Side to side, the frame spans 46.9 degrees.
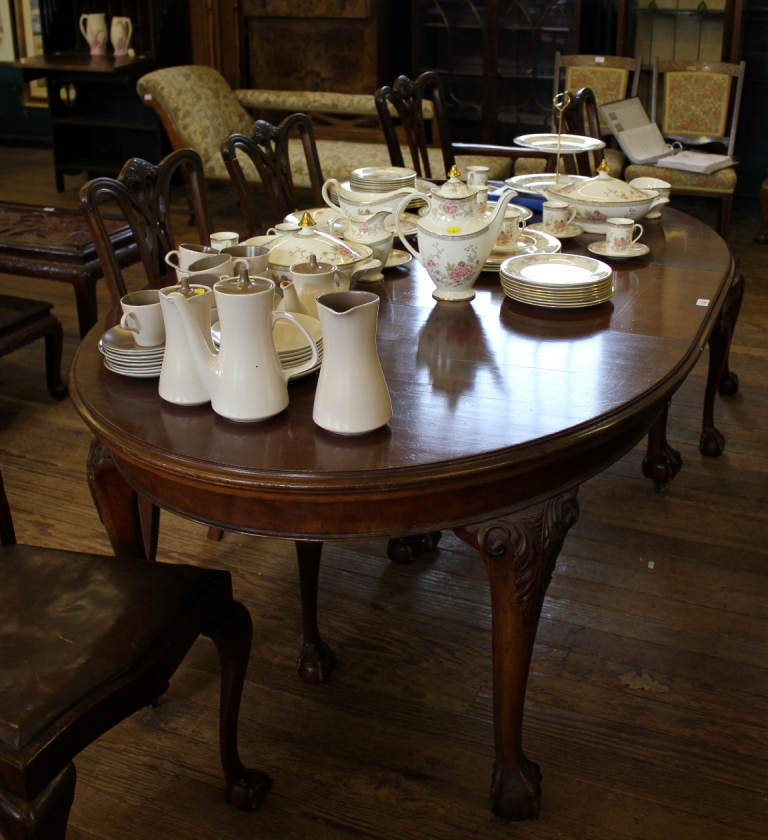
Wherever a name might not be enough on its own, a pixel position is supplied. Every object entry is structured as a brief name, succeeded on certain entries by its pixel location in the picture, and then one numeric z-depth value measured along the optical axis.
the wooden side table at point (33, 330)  2.71
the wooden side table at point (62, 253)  2.94
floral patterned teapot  1.57
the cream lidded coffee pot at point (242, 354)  1.10
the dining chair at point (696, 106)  4.36
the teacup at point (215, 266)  1.35
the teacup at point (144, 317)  1.29
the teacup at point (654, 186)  2.22
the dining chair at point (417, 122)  2.84
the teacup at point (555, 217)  2.00
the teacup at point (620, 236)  1.89
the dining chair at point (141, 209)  1.69
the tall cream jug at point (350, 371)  1.09
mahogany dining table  1.09
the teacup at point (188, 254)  1.48
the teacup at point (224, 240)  1.74
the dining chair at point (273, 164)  2.17
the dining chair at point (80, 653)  1.04
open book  4.30
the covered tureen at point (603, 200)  2.04
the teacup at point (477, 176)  2.10
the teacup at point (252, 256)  1.44
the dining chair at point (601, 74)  4.69
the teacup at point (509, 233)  1.85
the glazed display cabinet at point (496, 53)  4.89
